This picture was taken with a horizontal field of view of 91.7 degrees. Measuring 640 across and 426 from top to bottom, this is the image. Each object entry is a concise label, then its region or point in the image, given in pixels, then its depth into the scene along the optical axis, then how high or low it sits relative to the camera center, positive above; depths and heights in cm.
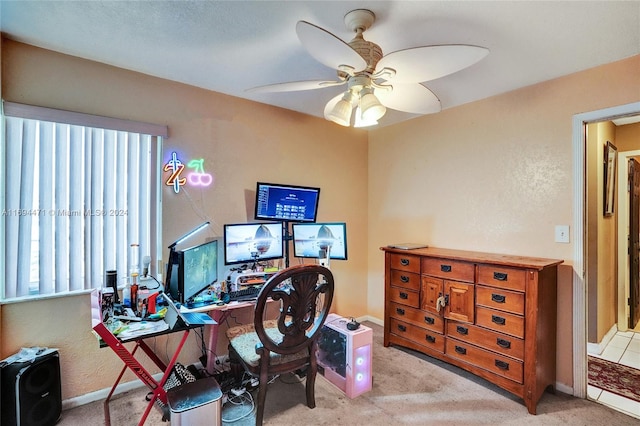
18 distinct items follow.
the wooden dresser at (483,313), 213 -77
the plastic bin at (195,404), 171 -107
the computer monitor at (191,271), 203 -41
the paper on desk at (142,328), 169 -65
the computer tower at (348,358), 229 -109
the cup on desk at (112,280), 210 -44
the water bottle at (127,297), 207 -56
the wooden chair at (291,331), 180 -73
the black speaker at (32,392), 176 -104
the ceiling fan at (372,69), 135 +73
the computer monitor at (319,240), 298 -24
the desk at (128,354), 158 -79
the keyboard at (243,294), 237 -63
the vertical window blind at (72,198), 199 +12
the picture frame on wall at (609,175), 313 +43
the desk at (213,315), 218 -81
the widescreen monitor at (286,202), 295 +13
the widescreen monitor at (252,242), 265 -24
